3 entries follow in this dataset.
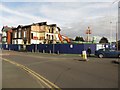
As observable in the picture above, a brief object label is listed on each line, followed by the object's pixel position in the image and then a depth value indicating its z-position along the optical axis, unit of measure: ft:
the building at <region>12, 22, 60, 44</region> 99.54
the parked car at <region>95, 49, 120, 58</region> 41.58
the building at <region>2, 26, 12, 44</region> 115.31
